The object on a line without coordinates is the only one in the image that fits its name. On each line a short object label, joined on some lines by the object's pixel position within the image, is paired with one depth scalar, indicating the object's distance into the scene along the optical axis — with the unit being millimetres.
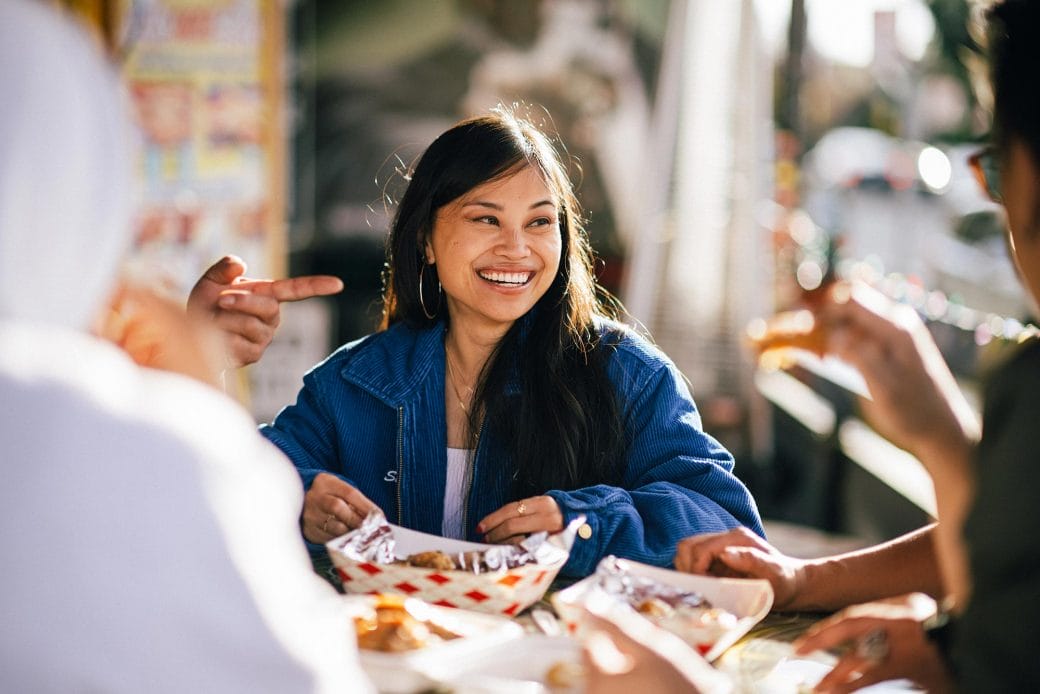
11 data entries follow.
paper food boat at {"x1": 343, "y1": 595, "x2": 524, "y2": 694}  1402
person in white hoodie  874
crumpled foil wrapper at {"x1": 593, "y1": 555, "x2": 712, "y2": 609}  1713
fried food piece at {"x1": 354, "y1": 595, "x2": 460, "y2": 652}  1521
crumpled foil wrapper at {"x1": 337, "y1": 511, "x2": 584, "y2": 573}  1856
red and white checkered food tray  1757
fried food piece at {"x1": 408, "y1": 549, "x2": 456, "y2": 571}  1828
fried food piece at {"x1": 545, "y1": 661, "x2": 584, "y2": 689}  1451
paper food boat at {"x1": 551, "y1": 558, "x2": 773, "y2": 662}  1618
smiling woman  2416
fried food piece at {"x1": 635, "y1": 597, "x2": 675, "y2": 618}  1653
